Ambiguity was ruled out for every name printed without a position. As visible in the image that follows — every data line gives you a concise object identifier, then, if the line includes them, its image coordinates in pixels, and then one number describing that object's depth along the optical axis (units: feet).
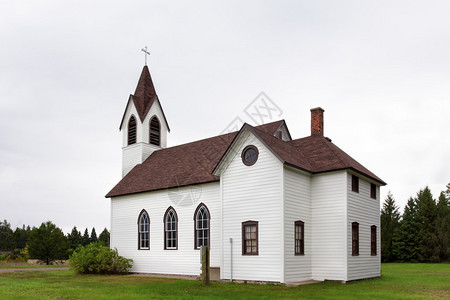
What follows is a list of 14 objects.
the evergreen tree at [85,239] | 293.18
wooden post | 67.36
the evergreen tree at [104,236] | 325.01
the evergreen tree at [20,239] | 365.71
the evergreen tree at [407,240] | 189.06
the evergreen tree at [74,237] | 281.95
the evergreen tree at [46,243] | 179.73
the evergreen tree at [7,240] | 366.59
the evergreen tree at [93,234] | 381.71
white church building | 72.02
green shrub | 95.66
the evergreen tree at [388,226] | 200.09
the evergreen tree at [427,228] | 184.25
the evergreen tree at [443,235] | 181.12
